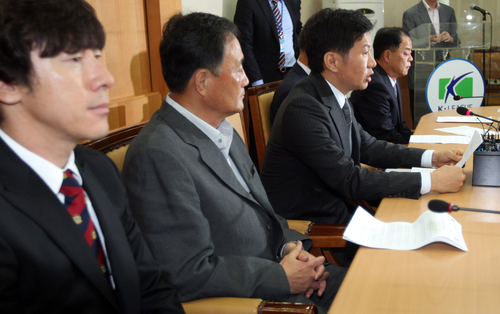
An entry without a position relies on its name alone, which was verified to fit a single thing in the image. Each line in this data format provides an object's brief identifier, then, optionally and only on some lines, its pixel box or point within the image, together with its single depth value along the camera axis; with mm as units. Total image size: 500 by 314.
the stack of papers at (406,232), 1114
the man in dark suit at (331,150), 1644
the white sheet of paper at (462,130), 2466
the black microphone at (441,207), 931
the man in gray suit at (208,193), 1104
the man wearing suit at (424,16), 4785
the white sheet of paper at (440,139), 2285
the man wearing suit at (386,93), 2938
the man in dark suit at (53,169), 740
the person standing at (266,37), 3713
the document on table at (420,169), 1799
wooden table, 859
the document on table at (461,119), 2815
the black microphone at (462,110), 1767
